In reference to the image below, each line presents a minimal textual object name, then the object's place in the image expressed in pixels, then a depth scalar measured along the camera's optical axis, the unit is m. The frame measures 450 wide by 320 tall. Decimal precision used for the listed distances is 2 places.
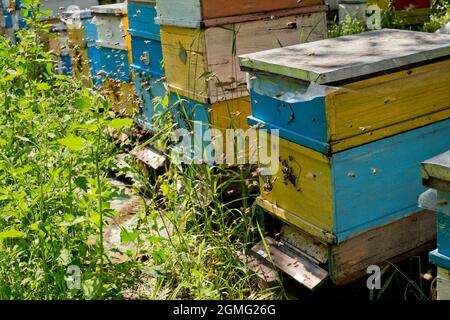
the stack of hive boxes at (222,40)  3.46
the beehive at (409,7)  7.05
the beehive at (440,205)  1.93
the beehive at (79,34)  5.75
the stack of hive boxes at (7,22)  8.03
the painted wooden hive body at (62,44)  6.46
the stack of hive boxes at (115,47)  4.84
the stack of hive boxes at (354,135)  2.54
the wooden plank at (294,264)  2.70
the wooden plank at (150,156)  4.26
